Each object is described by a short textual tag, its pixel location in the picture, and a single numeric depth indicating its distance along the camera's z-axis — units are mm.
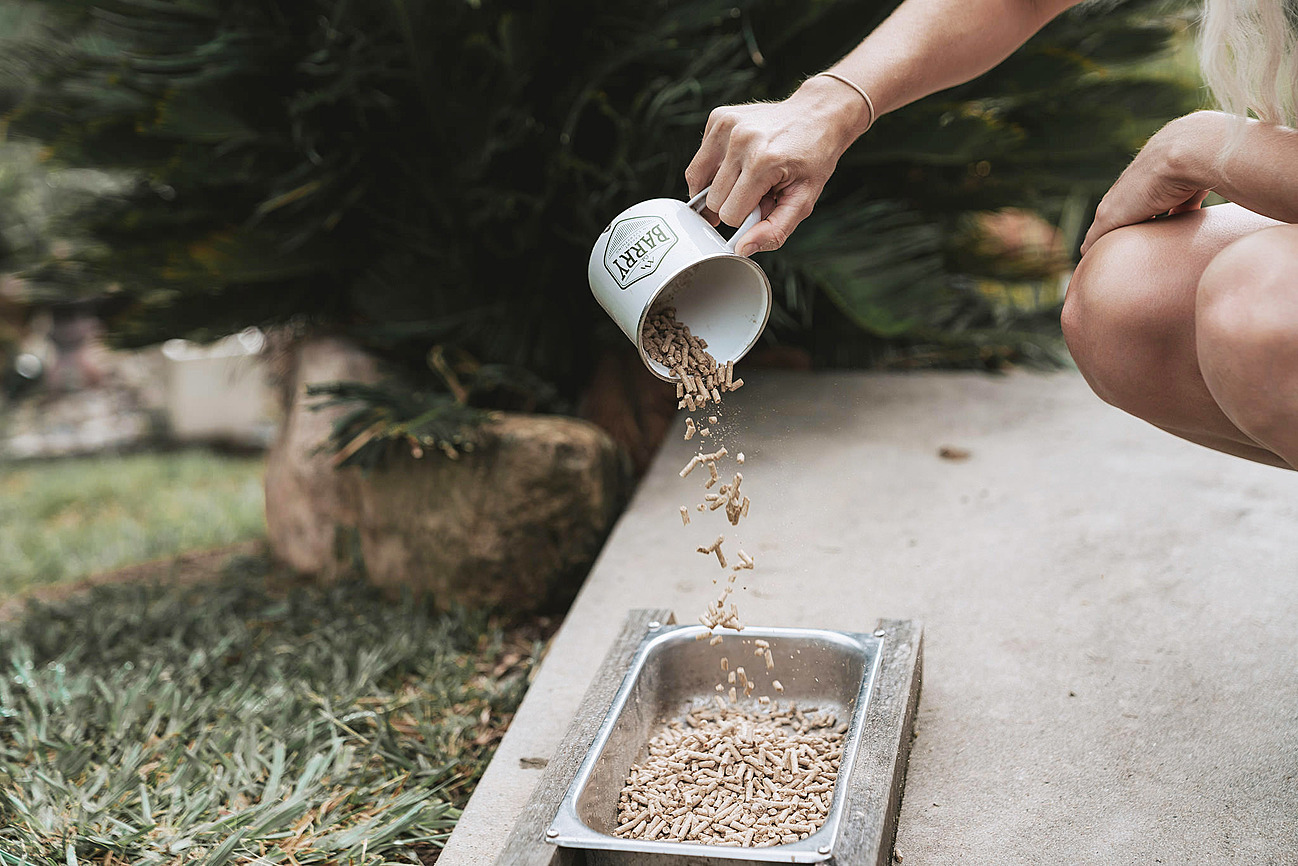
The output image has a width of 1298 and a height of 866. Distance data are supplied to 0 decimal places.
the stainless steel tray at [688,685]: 1290
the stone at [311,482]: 2328
